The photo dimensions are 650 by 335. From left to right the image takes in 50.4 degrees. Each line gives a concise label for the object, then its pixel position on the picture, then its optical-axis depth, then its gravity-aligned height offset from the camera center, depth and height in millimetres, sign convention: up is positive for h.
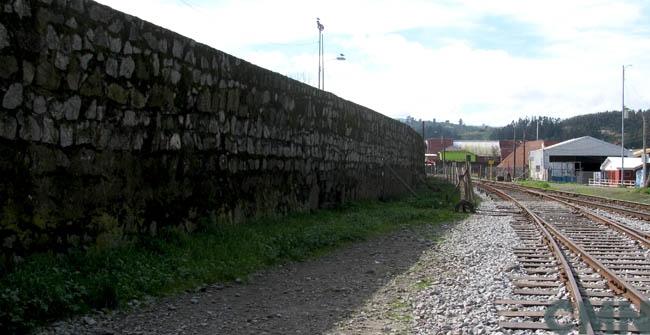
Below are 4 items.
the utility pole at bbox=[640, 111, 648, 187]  47459 +1095
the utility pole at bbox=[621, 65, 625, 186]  59891 +6049
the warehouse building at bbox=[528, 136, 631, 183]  92375 +3019
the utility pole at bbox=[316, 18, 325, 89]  36844 +7882
